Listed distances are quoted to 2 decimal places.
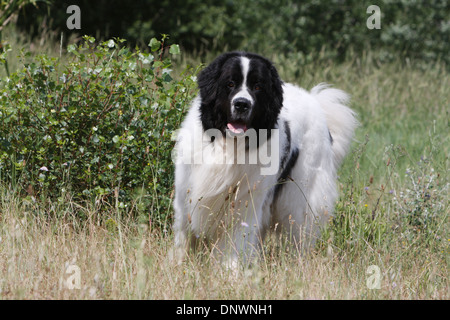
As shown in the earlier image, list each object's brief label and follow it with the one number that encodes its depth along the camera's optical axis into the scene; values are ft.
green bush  27.96
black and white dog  24.94
